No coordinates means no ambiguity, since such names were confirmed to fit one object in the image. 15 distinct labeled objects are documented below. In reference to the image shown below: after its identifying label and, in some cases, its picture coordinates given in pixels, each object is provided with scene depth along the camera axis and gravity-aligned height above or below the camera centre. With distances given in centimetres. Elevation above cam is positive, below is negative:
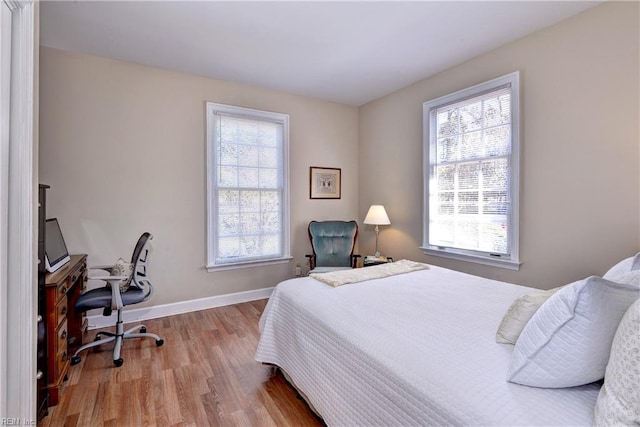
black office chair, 230 -68
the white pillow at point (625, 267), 149 -28
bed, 93 -57
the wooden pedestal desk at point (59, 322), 181 -73
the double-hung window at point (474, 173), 271 +38
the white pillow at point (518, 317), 124 -44
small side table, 359 -59
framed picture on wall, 413 +40
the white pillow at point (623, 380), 75 -44
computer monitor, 213 -29
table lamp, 371 -6
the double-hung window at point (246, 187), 345 +29
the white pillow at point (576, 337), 92 -39
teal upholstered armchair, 384 -40
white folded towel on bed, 221 -49
